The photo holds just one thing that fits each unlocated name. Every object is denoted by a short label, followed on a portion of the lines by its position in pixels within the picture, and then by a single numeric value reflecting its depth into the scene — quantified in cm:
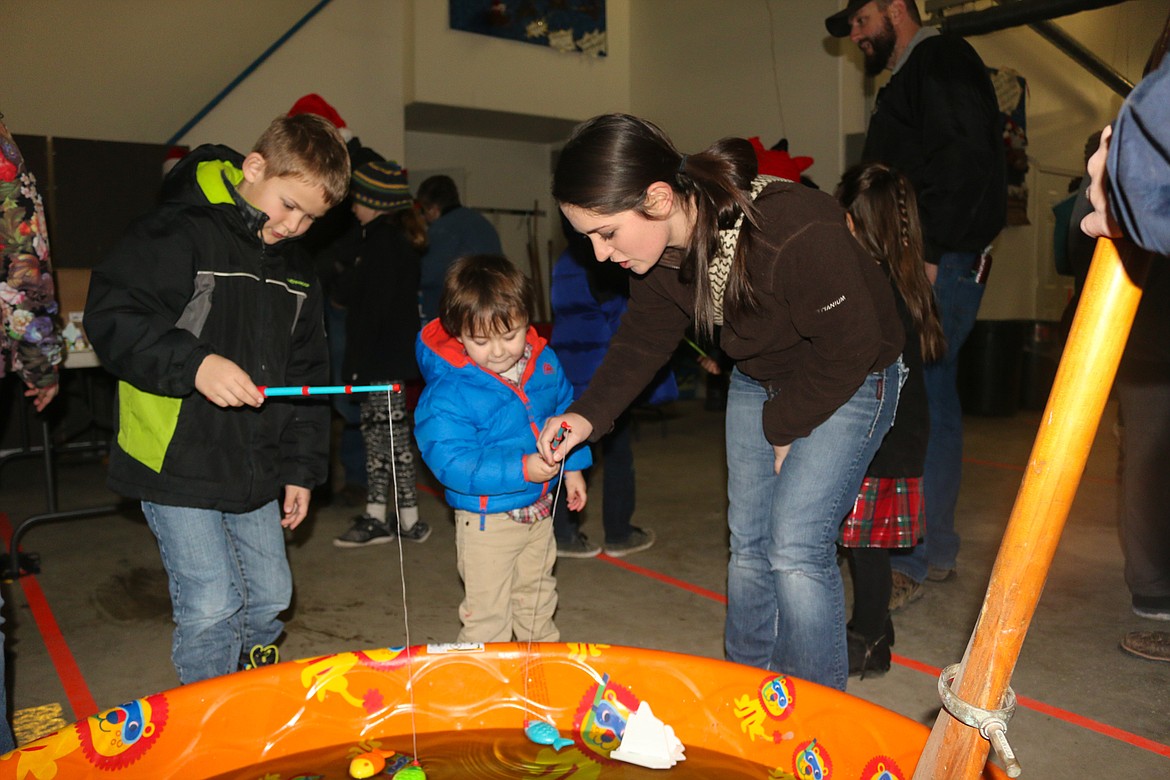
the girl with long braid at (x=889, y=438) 219
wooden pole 96
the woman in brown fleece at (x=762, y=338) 154
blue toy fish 177
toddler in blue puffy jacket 197
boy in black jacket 170
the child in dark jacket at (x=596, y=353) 295
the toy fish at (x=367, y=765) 164
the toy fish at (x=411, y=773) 160
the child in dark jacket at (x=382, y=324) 343
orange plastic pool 155
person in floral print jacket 169
